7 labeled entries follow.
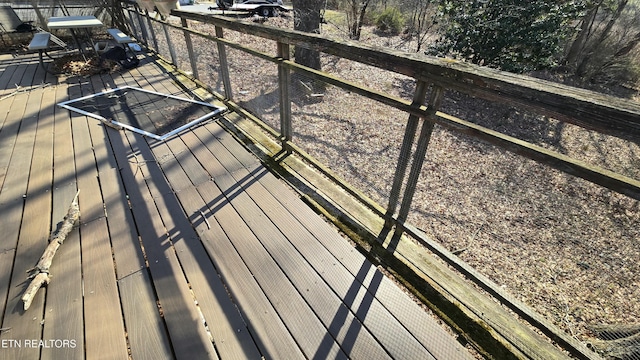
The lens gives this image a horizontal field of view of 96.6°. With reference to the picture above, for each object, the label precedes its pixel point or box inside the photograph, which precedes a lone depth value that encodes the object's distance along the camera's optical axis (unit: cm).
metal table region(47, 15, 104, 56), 456
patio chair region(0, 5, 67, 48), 586
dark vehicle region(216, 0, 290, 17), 1273
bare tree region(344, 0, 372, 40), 1003
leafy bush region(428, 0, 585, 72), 607
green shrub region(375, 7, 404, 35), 1230
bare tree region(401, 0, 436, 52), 986
